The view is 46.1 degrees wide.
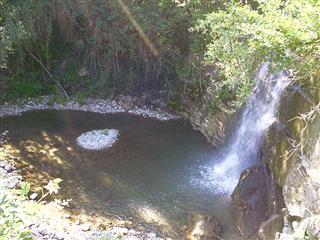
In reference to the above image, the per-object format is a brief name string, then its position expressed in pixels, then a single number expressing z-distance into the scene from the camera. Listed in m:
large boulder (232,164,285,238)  9.05
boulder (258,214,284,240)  8.06
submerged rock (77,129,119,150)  12.72
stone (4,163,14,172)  11.05
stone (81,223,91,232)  9.02
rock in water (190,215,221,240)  8.83
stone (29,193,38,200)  9.55
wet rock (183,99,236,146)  12.62
